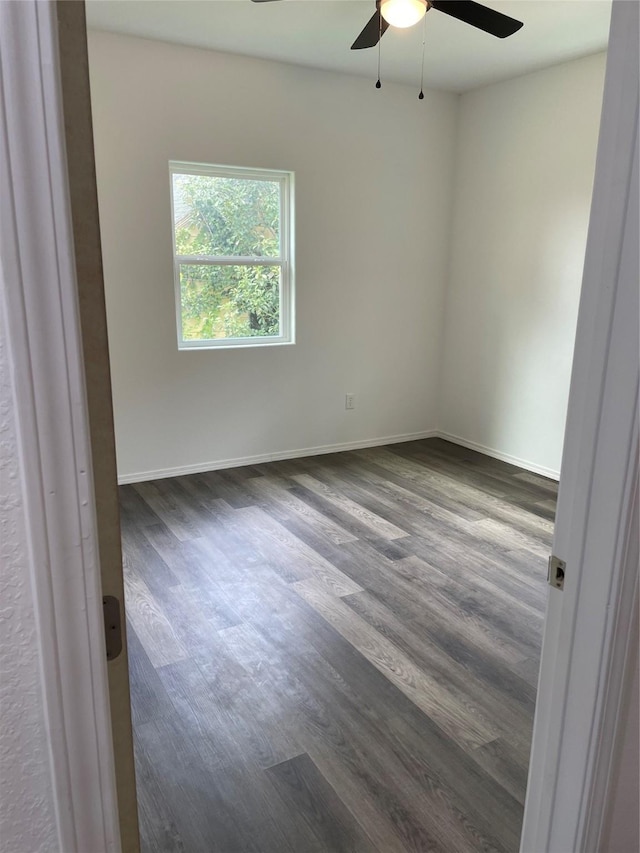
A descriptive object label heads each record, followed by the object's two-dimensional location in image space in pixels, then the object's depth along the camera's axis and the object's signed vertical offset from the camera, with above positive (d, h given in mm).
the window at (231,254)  4059 +202
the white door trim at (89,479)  508 -214
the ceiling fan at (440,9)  2605 +1168
